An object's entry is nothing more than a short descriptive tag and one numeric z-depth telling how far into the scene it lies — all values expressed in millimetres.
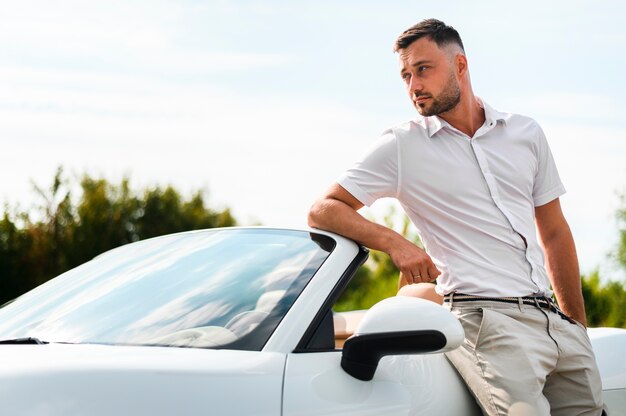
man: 2881
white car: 2111
